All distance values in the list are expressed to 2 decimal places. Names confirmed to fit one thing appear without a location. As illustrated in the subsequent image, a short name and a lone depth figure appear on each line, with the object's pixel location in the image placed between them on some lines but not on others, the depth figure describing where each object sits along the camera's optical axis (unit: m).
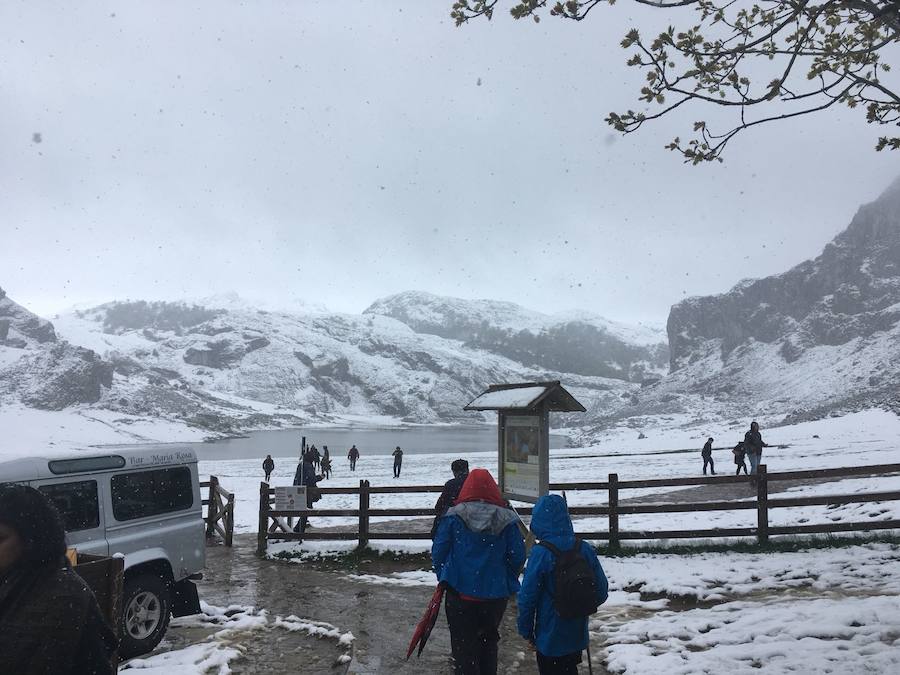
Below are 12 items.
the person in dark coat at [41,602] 2.30
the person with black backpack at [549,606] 4.29
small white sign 12.46
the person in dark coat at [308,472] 16.06
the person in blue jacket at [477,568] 4.79
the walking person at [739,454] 21.77
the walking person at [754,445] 19.30
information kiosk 9.75
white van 6.53
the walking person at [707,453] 26.44
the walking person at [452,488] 7.57
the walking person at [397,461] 35.12
